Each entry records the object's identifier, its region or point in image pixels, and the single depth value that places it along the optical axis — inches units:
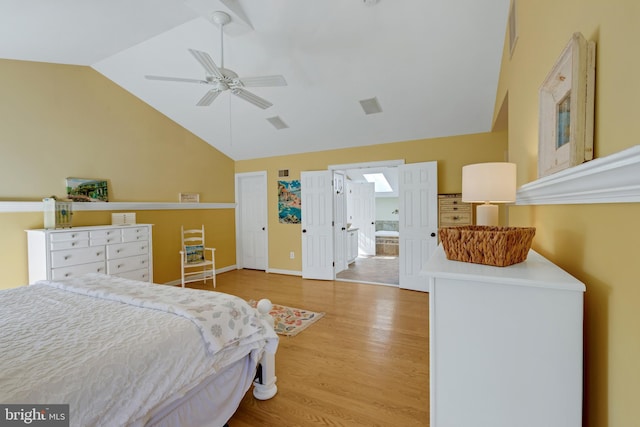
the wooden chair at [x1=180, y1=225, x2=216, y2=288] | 187.0
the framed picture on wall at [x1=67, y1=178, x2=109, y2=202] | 143.1
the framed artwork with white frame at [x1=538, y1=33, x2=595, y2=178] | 31.4
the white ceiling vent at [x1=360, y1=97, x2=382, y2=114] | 150.3
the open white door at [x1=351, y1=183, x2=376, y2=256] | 305.1
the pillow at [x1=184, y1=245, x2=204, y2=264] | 190.7
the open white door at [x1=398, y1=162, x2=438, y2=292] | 171.9
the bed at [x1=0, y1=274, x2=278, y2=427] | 42.3
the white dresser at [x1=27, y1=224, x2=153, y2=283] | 123.6
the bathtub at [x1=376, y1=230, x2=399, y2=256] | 302.2
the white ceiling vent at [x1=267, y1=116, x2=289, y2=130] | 176.7
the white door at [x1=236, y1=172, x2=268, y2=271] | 238.1
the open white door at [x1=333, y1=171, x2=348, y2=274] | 208.1
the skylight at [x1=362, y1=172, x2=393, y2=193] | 292.4
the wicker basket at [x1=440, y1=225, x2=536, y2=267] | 37.8
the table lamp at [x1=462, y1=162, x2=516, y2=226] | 55.6
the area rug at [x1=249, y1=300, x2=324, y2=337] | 121.3
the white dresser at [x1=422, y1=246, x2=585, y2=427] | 30.9
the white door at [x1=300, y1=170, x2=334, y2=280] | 203.2
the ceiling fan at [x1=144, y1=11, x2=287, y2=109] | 90.7
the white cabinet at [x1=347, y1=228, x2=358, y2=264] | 259.5
